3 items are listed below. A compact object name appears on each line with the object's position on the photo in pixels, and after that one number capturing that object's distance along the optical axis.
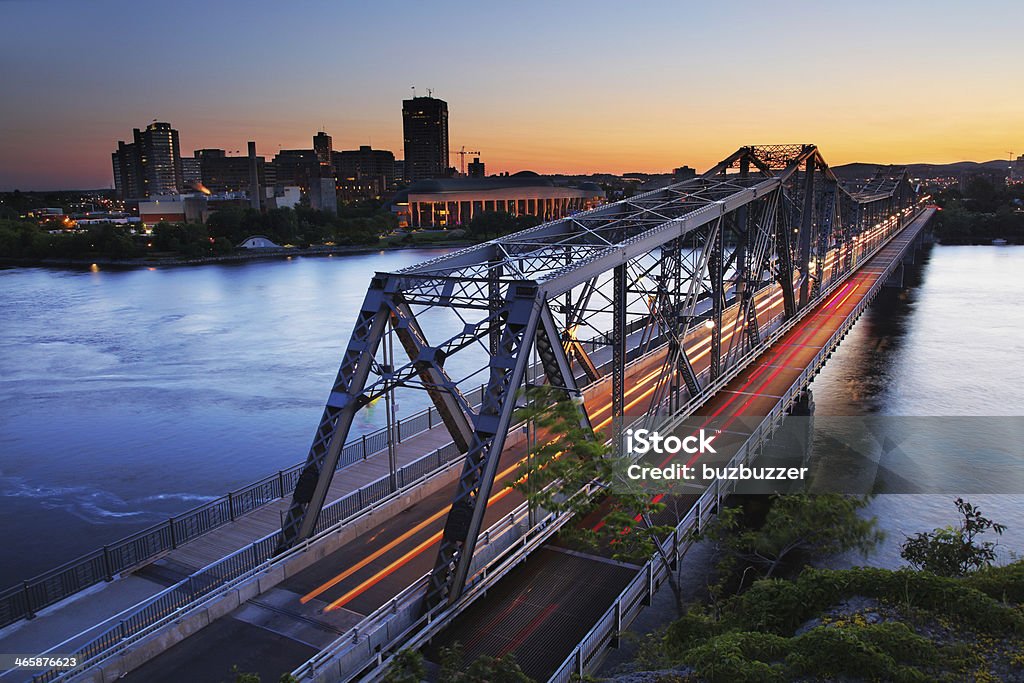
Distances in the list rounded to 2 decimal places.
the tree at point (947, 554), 21.88
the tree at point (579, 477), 18.08
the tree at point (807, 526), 22.20
